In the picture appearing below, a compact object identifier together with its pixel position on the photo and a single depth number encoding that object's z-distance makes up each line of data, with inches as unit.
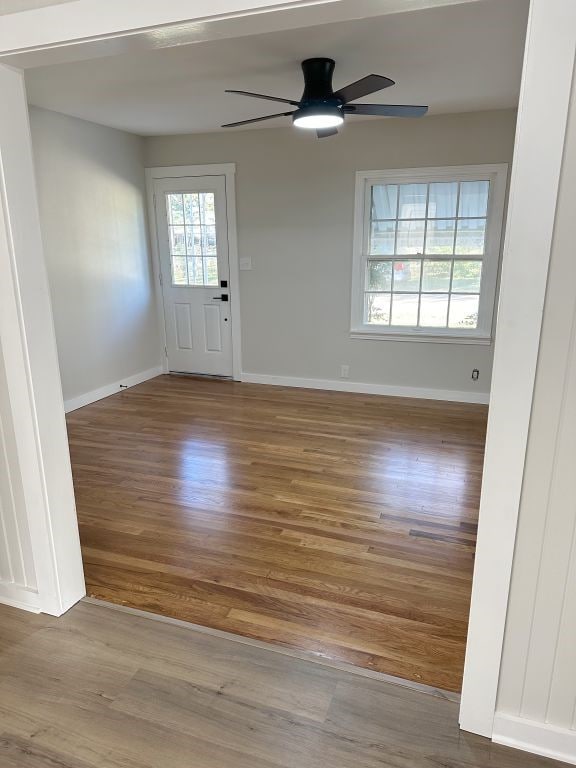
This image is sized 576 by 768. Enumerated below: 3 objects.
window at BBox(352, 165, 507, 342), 175.0
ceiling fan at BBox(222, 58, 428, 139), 114.0
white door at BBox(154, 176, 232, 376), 207.6
